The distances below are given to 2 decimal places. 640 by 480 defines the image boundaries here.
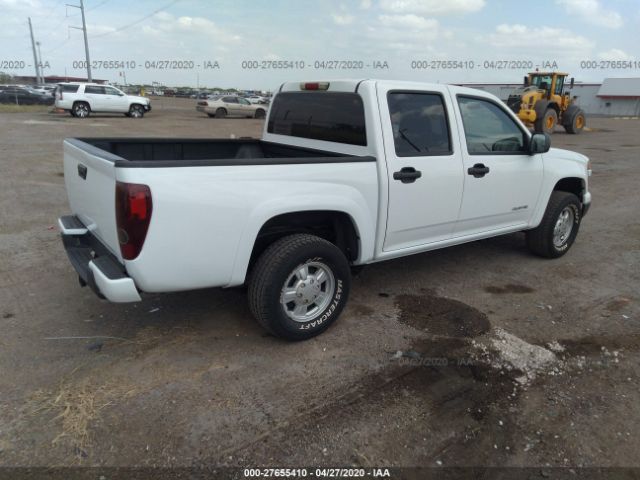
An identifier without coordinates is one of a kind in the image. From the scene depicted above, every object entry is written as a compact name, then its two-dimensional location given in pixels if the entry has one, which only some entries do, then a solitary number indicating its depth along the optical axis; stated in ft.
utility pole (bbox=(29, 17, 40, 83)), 181.78
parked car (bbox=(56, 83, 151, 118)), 79.92
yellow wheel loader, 65.62
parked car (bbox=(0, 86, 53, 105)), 122.93
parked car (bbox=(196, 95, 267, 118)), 93.35
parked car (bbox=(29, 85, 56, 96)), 126.41
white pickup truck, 9.33
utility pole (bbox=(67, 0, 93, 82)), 115.03
